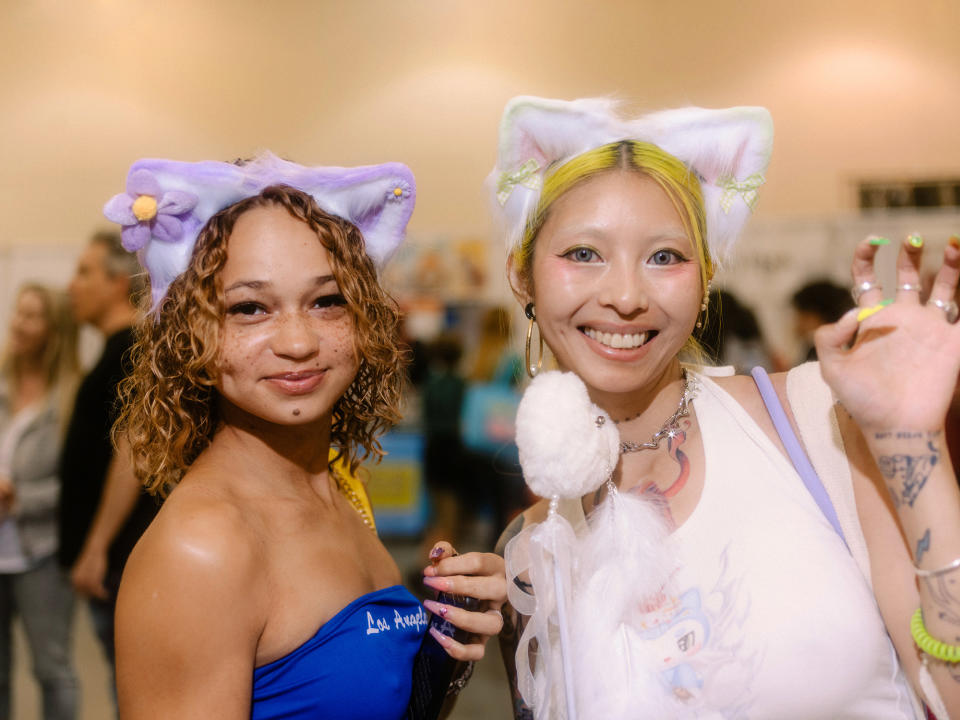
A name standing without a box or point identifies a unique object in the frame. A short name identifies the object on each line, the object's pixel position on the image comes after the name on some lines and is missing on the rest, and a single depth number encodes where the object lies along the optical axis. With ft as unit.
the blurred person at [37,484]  10.71
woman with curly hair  4.10
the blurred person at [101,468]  9.75
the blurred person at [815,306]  12.34
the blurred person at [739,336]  11.64
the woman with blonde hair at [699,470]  3.91
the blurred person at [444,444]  14.43
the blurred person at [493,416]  13.82
